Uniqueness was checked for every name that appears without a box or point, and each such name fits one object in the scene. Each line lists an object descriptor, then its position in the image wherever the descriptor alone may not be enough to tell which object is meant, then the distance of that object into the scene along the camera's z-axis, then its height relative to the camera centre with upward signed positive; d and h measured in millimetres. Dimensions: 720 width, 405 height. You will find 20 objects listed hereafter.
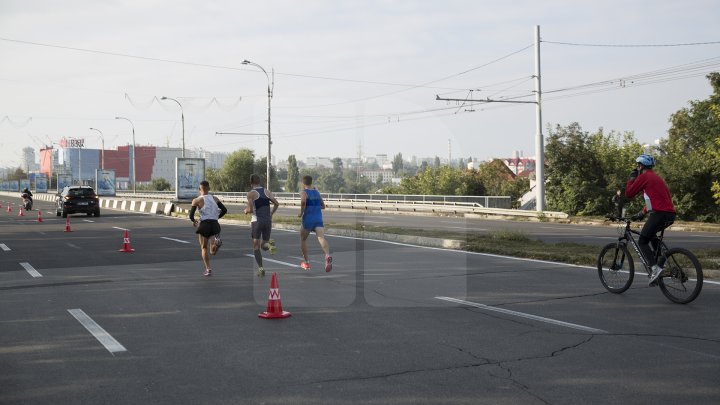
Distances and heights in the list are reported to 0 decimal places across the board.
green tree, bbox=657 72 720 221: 32094 +898
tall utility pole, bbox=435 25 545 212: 33125 +3275
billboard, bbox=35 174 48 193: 119875 +2106
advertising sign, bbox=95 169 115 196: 70625 +1400
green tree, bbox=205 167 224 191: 102706 +2355
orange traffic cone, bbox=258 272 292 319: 7980 -1366
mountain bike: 8445 -976
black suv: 37844 -370
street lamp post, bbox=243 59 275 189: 37094 +5800
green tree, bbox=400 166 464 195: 70125 +1621
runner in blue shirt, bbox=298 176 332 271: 12906 -300
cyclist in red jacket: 8789 -109
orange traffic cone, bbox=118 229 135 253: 16903 -1332
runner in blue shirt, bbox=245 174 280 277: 12328 -296
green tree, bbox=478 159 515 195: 66225 +2516
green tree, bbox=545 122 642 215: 37656 +1698
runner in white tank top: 12250 -398
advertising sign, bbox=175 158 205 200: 42719 +1281
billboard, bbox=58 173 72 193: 92438 +2102
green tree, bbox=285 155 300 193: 76575 +2638
